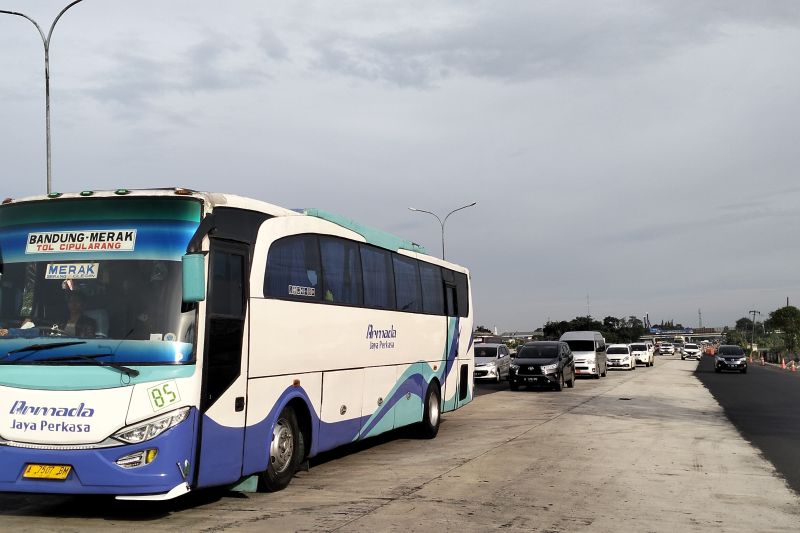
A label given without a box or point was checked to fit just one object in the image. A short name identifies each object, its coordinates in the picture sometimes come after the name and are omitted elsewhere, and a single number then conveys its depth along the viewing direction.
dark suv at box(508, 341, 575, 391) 28.47
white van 37.72
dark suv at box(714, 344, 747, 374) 45.78
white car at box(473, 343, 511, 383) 34.03
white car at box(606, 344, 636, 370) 50.22
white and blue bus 7.24
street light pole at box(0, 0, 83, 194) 19.36
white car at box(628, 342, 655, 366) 58.06
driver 7.58
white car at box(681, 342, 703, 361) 75.44
